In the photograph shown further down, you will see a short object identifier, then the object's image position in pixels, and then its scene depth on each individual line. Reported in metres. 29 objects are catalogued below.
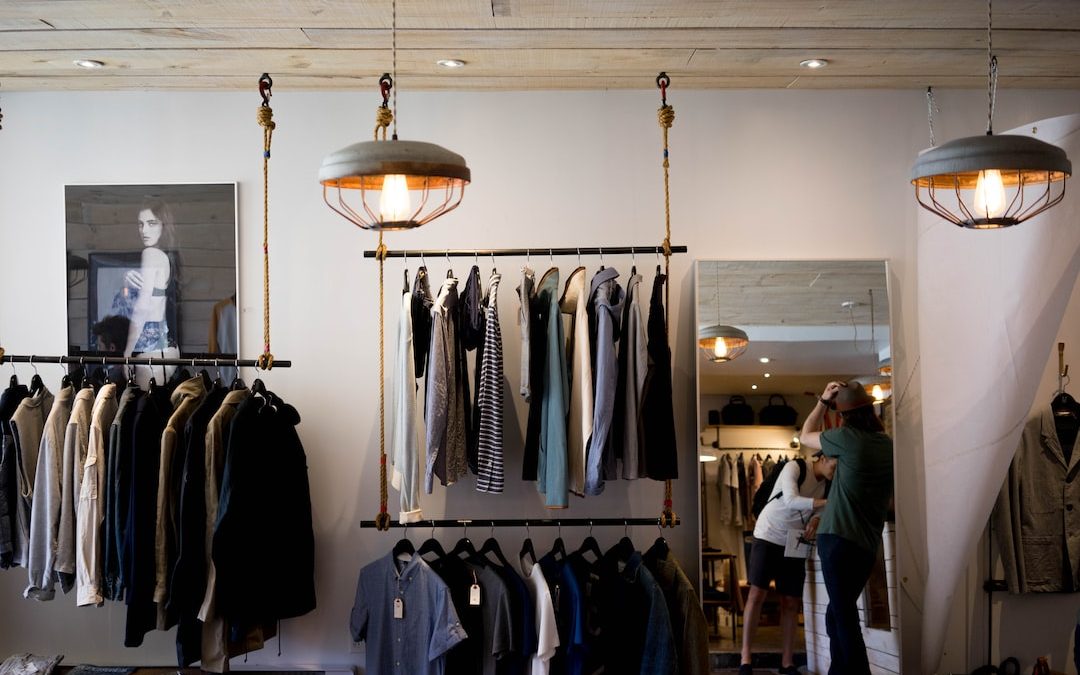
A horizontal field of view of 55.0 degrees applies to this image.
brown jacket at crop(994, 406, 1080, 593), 4.28
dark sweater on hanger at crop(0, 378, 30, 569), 3.96
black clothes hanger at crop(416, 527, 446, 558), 4.01
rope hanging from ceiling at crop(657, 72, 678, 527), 3.86
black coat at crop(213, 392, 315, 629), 3.70
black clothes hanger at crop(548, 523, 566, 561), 4.02
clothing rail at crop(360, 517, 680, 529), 4.00
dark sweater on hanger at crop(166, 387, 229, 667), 3.72
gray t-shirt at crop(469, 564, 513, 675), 3.74
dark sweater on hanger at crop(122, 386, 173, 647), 3.76
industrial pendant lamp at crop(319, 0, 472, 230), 2.67
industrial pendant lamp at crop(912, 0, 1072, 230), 2.72
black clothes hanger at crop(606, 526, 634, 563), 4.03
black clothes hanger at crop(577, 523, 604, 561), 4.04
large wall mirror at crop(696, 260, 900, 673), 4.16
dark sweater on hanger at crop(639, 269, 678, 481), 3.81
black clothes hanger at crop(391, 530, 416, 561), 4.05
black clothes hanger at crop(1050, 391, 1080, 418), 4.37
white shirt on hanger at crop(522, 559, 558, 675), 3.71
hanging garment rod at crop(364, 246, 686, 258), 4.05
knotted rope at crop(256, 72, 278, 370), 3.79
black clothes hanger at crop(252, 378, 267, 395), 3.94
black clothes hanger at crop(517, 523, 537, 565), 4.05
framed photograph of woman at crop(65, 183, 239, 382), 4.34
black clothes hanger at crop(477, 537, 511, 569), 4.00
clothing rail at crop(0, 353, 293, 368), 4.07
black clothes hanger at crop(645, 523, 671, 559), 3.96
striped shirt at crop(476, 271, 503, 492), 3.85
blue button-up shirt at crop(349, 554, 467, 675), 3.82
